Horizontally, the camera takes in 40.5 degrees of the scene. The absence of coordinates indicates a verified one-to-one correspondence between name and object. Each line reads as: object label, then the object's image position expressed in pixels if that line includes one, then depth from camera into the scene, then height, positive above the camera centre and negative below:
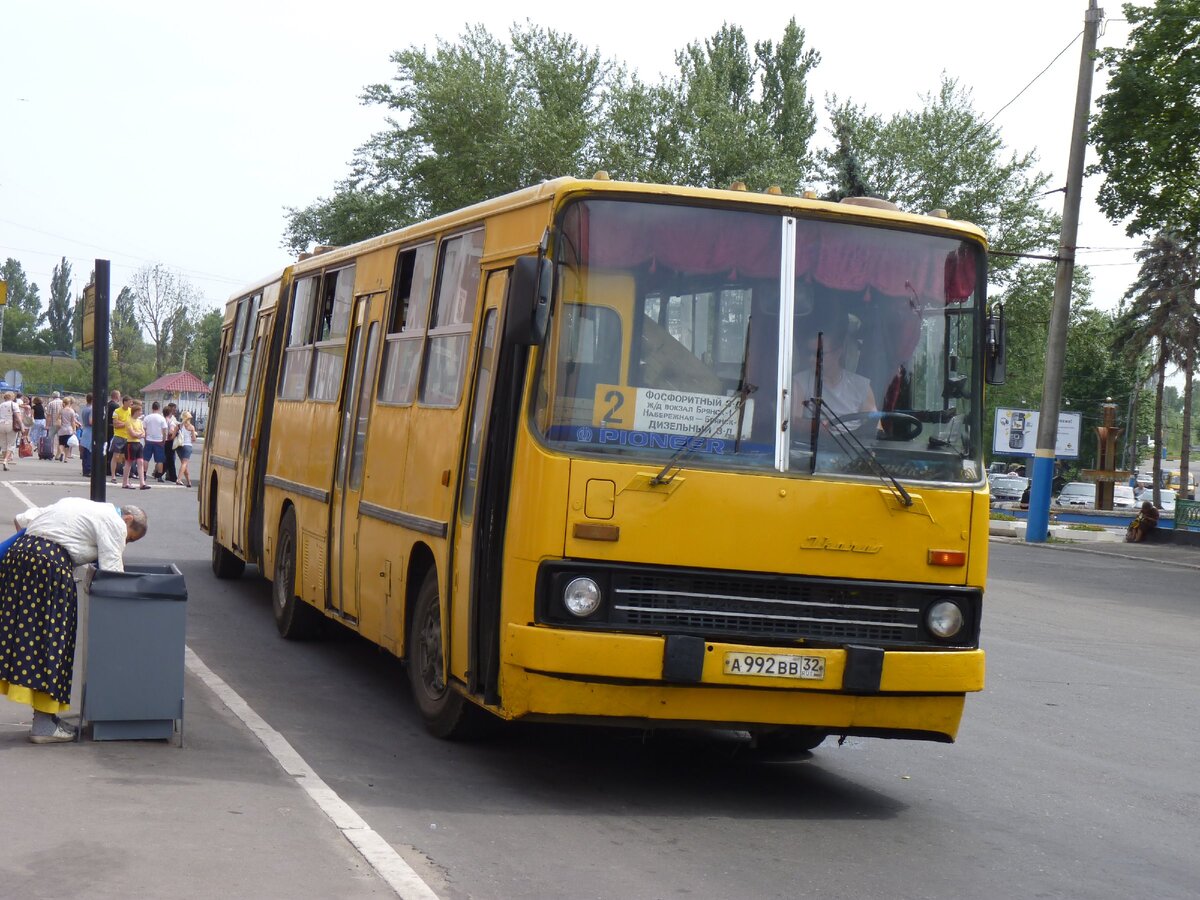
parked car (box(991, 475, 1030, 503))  70.50 -1.22
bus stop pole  10.46 +0.09
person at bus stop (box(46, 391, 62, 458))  46.28 -0.78
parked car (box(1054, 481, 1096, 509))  69.12 -1.28
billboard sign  49.19 +0.95
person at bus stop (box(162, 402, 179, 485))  35.56 -0.91
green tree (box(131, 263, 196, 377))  115.88 +6.48
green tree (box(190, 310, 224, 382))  130.75 +4.89
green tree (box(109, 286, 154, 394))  121.31 +4.08
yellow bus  7.18 -0.13
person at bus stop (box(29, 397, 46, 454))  48.59 -1.02
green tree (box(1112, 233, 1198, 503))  93.12 +9.18
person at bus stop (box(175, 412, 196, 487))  35.16 -1.06
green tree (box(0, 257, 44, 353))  186.62 +7.37
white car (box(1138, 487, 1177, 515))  82.19 -1.36
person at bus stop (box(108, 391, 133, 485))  32.25 -0.73
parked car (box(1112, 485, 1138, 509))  73.86 -1.31
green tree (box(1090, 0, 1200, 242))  31.47 +6.86
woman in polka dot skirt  7.77 -1.10
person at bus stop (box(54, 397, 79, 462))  45.91 -1.00
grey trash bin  7.82 -1.23
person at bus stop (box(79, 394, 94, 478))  34.78 -1.05
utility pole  34.06 +4.13
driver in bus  7.48 +0.33
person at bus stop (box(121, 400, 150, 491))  32.62 -1.03
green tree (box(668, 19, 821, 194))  56.06 +11.90
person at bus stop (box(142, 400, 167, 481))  34.47 -0.72
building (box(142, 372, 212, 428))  88.06 +0.51
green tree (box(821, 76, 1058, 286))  59.75 +10.42
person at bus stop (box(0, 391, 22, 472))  37.62 -0.90
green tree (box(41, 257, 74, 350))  183.88 +8.95
